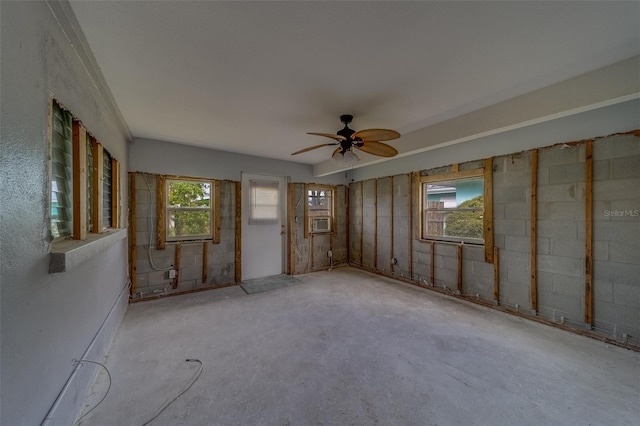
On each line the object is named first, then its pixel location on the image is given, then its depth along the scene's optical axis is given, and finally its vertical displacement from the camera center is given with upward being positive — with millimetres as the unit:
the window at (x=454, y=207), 3641 +105
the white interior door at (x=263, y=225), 4773 -270
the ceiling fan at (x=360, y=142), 2486 +811
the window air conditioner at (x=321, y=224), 5684 -280
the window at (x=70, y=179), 1420 +225
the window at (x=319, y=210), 5633 +67
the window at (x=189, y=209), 4043 +60
